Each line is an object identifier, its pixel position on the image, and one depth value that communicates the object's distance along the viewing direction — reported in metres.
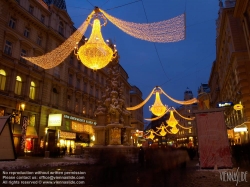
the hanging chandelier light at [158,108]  23.75
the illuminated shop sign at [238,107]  21.80
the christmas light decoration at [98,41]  10.11
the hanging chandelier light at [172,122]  34.75
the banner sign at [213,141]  10.83
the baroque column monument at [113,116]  17.42
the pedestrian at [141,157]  14.44
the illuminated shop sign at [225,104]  25.30
